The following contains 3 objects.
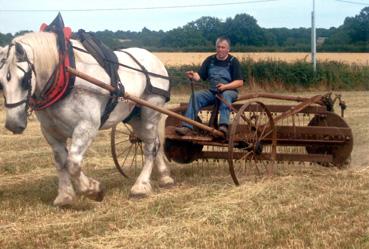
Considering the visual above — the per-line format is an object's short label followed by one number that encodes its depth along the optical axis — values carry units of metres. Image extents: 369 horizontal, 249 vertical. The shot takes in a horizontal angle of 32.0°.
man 8.15
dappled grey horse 6.09
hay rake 8.01
